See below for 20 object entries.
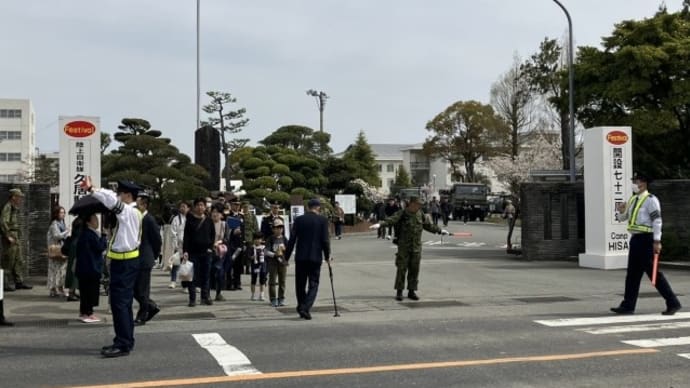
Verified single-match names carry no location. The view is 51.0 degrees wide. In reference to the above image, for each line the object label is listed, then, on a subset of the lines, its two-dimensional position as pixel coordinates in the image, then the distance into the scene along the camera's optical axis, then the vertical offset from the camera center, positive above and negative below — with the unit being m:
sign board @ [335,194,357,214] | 39.62 +0.78
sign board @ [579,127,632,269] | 17.83 +0.60
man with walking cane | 10.30 -0.50
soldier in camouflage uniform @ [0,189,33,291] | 13.07 -0.42
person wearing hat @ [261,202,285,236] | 12.51 -0.06
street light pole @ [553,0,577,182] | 21.92 +4.03
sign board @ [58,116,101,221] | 14.28 +1.30
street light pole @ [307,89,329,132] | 53.50 +8.64
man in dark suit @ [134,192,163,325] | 9.59 -0.61
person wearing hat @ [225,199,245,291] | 13.67 -0.58
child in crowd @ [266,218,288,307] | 11.63 -0.74
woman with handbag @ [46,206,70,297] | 12.57 -0.71
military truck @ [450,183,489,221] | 53.91 +1.16
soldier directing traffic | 12.20 -0.41
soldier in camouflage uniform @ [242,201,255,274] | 13.88 -0.22
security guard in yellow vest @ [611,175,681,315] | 10.36 -0.53
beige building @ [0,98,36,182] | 89.12 +10.68
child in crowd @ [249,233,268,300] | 12.48 -0.83
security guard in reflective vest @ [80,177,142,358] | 7.74 -0.48
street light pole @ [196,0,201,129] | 40.25 +8.00
